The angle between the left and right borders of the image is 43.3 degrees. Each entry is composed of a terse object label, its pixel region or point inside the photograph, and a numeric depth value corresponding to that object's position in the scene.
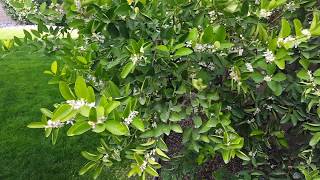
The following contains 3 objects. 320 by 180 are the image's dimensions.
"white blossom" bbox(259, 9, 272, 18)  2.05
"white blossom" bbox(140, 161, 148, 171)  2.05
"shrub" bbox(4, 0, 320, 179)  1.98
